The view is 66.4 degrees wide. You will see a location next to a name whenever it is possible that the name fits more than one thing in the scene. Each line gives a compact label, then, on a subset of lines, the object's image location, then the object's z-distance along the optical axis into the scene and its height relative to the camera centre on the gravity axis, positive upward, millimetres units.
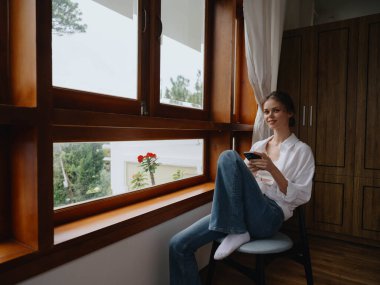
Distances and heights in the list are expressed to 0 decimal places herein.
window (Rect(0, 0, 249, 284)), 932 +5
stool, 1314 -597
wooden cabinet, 2363 +168
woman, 1355 -353
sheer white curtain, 2246 +700
